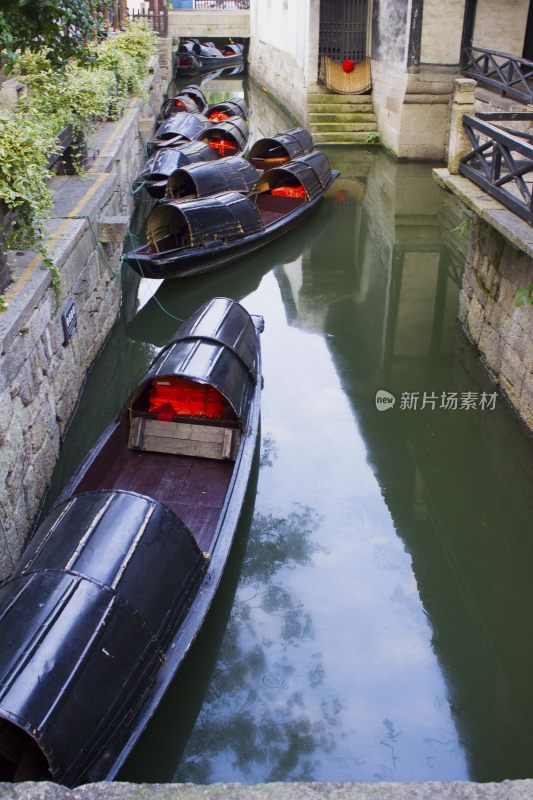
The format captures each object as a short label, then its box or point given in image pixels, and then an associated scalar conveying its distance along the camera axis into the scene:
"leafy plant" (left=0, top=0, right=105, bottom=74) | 5.19
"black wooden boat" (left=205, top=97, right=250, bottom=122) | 20.00
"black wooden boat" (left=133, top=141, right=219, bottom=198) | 12.70
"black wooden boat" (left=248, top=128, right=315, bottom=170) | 14.84
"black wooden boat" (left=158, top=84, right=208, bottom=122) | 20.36
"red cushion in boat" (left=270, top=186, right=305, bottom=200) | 13.35
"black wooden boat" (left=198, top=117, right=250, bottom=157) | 16.55
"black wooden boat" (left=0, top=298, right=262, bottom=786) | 3.29
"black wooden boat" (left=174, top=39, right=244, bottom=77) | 33.19
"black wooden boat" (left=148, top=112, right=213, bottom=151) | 15.69
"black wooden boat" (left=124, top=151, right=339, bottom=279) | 9.95
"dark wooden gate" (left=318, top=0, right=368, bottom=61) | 19.19
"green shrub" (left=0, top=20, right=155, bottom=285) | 5.59
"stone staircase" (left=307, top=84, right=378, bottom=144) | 18.56
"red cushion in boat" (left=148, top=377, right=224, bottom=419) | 6.26
